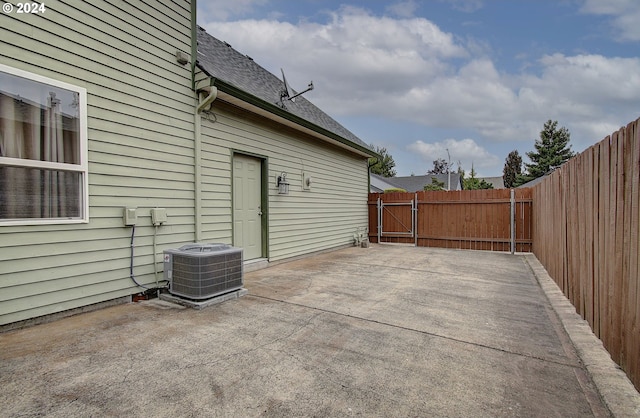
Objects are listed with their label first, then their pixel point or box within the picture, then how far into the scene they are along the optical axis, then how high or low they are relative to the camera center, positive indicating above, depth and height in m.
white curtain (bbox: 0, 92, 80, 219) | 2.57 +0.45
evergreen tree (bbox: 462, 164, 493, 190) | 20.97 +1.60
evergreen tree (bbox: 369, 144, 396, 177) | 39.78 +5.51
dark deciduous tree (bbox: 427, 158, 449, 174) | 43.47 +5.64
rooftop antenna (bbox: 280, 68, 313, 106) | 6.63 +2.52
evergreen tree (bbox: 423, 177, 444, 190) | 23.77 +1.62
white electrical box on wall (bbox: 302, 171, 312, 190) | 6.69 +0.54
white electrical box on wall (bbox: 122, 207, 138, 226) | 3.35 -0.10
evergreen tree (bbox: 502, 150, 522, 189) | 35.44 +4.42
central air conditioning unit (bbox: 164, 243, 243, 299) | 3.28 -0.70
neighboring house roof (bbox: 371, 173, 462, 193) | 25.39 +2.07
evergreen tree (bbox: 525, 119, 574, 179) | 29.84 +5.48
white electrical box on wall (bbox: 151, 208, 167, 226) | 3.64 -0.12
